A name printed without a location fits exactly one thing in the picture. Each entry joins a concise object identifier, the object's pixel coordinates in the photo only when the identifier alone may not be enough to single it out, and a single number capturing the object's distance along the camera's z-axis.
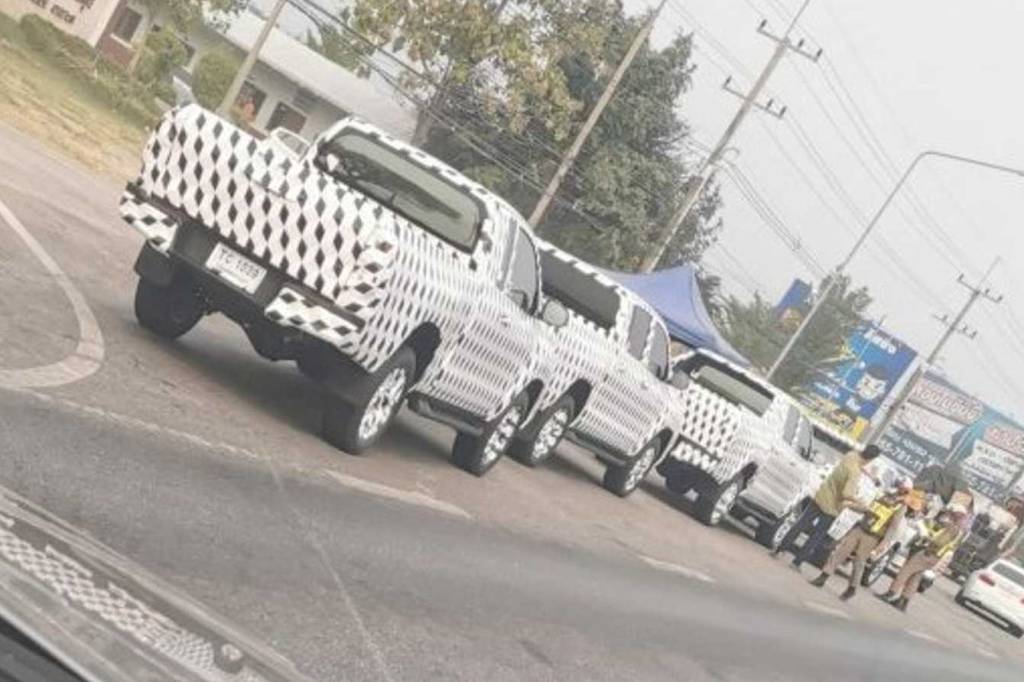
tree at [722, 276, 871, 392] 86.00
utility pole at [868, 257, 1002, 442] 61.75
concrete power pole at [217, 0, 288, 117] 31.60
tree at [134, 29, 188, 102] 44.19
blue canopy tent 29.78
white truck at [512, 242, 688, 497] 13.84
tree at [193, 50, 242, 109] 50.41
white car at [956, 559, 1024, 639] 30.70
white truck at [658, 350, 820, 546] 18.53
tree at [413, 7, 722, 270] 53.66
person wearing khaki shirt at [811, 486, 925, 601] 17.09
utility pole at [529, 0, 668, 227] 36.56
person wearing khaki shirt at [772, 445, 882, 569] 17.28
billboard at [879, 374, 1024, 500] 100.87
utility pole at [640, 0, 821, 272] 37.91
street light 47.02
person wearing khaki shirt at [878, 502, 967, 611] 20.50
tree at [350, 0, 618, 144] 41.00
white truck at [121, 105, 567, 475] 8.45
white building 62.69
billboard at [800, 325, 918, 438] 85.31
